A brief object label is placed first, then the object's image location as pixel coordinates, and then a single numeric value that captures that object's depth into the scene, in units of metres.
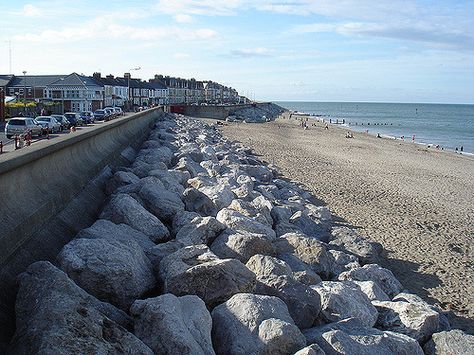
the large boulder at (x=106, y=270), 4.92
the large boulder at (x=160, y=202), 8.20
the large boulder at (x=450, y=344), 5.23
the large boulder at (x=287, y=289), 5.30
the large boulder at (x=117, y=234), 5.90
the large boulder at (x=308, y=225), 10.20
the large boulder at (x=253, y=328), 4.30
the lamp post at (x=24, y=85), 44.19
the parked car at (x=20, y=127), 24.69
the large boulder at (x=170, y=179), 9.84
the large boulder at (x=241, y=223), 7.55
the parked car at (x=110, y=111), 42.85
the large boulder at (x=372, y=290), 6.71
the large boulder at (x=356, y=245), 9.24
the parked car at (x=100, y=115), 39.92
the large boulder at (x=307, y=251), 7.50
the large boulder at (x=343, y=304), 5.59
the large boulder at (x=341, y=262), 7.85
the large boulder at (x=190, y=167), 12.60
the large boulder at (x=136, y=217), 7.15
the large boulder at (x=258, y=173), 16.17
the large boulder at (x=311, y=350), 4.02
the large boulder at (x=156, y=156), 14.03
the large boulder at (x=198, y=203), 8.88
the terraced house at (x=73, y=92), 69.94
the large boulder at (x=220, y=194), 9.35
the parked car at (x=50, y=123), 28.05
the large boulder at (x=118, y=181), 9.55
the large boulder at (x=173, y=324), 3.97
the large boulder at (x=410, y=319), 5.71
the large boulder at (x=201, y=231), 6.70
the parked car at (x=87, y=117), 35.30
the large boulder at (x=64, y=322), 3.47
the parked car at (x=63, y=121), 30.98
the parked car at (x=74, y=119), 33.67
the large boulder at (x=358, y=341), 4.56
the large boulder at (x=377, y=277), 7.52
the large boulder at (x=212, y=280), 4.98
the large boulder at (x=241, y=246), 6.36
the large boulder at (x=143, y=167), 11.50
